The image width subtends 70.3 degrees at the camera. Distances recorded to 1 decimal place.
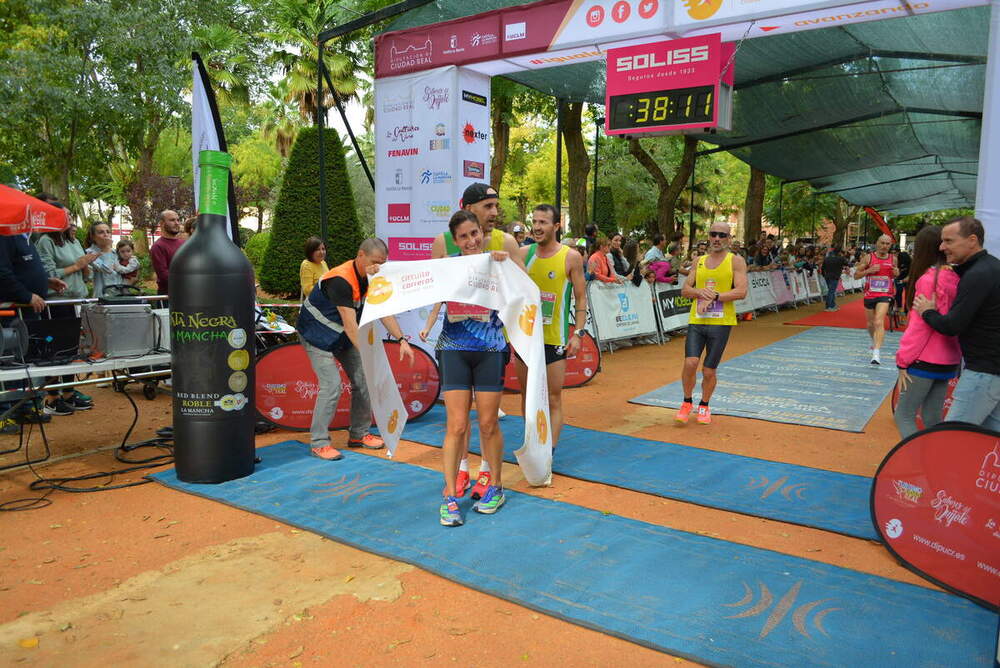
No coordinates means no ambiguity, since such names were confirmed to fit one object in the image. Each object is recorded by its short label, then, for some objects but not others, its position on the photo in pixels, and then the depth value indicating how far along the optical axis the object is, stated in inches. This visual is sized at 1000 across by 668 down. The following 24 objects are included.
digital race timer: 285.1
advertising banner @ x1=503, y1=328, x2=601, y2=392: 372.5
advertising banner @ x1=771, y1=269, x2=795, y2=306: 815.1
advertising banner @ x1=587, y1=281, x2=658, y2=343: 477.1
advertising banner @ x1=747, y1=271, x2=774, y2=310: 741.3
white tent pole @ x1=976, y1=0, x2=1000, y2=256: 183.3
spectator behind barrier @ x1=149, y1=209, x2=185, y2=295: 333.1
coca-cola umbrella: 215.0
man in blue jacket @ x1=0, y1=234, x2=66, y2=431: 235.9
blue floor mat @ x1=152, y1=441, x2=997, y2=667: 127.9
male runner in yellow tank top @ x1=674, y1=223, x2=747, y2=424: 278.7
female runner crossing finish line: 178.4
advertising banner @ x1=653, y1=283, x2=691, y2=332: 549.0
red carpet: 689.0
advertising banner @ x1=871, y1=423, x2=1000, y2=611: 147.3
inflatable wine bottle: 203.8
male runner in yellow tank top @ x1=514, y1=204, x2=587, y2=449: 223.6
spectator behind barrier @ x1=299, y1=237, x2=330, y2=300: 365.4
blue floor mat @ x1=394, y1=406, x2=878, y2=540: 195.0
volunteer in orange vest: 230.7
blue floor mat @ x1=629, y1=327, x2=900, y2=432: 314.5
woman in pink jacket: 178.9
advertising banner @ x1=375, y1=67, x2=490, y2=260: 335.3
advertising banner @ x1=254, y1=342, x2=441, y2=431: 264.5
